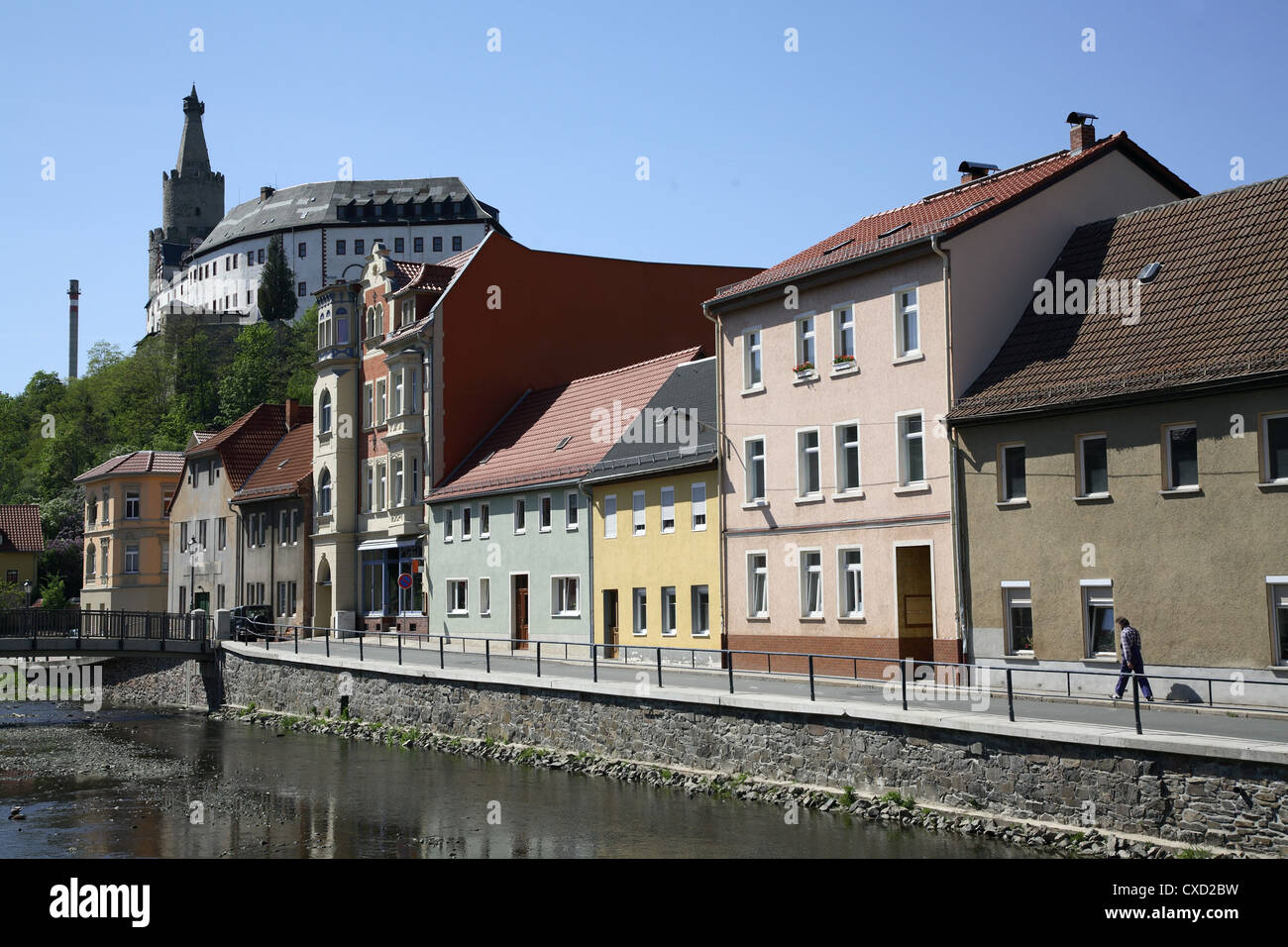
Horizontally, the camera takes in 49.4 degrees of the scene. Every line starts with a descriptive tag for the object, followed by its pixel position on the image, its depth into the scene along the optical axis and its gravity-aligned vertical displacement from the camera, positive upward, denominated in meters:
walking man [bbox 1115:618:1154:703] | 22.83 -1.22
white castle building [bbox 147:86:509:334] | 131.50 +34.29
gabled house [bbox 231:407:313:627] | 55.81 +2.47
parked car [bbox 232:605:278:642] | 50.47 -1.22
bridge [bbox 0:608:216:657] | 47.06 -1.45
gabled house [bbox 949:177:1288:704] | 22.44 +2.09
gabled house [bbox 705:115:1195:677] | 28.33 +4.15
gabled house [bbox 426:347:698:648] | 40.59 +2.13
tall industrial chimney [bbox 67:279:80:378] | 158.62 +30.72
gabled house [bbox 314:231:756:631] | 48.25 +8.11
